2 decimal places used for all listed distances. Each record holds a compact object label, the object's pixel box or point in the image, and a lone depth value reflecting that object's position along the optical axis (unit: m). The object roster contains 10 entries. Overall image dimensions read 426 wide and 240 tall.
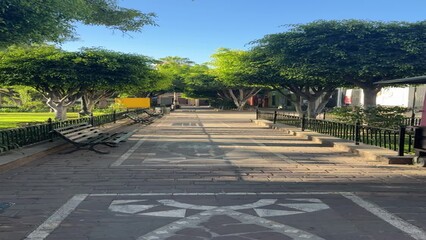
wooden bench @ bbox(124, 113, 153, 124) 26.16
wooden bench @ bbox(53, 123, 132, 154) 11.25
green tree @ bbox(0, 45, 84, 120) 16.72
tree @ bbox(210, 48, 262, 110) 26.53
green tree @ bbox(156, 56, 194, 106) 62.94
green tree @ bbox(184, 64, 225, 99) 53.53
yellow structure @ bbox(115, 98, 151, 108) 39.62
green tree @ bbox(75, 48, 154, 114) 17.52
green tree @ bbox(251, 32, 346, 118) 18.70
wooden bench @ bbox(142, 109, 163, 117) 34.25
